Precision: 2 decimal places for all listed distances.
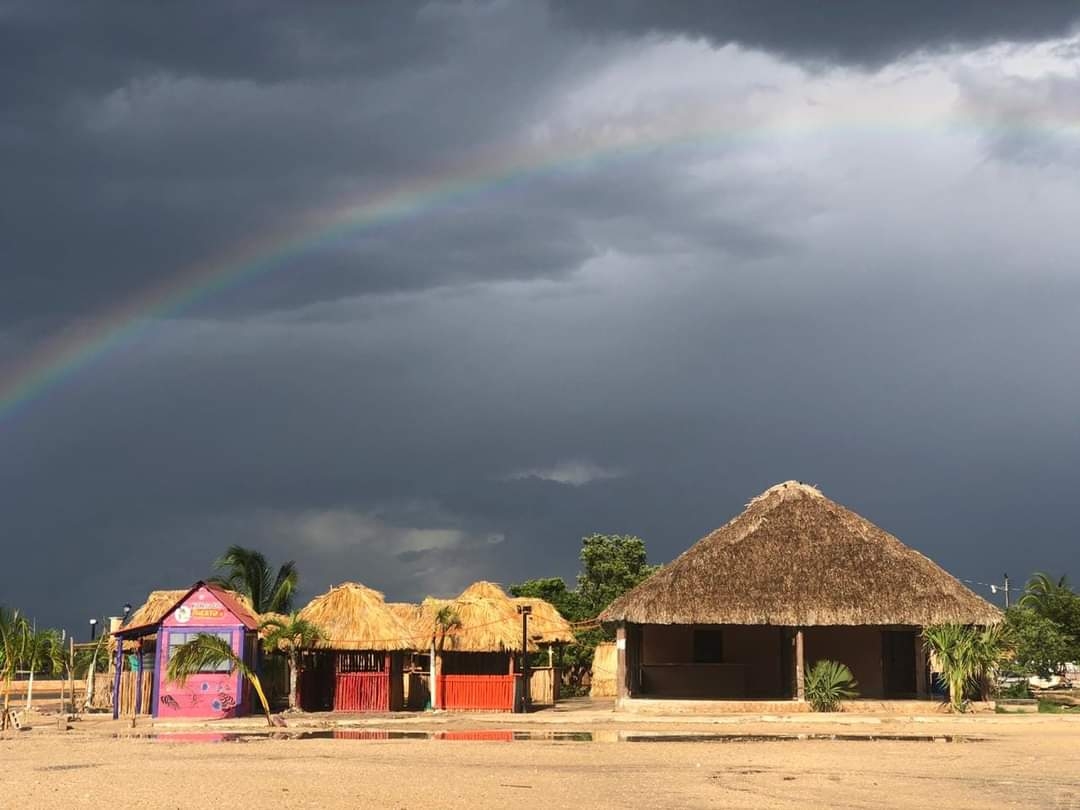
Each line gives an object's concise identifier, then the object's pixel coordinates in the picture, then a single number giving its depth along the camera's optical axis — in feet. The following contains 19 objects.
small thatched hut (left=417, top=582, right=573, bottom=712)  115.75
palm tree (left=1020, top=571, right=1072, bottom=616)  180.96
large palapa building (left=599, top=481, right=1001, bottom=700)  107.76
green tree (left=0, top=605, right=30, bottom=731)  111.75
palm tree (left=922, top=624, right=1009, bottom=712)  105.70
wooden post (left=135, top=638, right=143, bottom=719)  118.01
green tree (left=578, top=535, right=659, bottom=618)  204.74
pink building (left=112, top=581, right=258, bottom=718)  109.60
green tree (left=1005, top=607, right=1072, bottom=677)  155.43
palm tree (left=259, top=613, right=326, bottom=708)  108.99
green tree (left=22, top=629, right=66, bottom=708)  121.16
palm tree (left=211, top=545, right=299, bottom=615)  168.66
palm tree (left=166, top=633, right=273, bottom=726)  95.76
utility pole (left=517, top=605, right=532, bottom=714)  108.88
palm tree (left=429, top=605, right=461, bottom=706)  114.52
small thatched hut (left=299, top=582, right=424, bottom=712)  114.32
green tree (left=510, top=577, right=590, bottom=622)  189.06
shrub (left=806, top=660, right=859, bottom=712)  107.65
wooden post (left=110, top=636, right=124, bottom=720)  119.55
